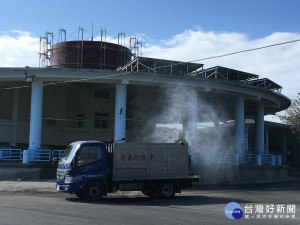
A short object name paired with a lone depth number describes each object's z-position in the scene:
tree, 41.78
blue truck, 14.32
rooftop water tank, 32.72
